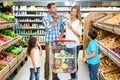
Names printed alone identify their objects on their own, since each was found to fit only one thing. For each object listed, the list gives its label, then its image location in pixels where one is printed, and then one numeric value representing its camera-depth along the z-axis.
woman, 5.51
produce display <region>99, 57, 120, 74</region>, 5.81
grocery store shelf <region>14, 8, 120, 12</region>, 12.86
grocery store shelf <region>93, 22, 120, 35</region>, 5.00
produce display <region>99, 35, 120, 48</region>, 6.04
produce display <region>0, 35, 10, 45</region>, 6.41
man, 5.62
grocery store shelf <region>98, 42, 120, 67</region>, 4.61
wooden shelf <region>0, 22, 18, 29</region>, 6.30
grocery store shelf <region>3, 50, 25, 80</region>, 5.64
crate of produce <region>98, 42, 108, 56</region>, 5.74
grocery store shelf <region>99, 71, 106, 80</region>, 5.40
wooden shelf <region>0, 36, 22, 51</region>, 5.83
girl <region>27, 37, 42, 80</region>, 5.32
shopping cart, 4.30
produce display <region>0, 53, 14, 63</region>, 6.49
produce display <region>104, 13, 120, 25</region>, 6.58
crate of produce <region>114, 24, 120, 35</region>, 4.87
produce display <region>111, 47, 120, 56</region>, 5.09
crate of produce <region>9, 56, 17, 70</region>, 6.23
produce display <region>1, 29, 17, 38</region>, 8.01
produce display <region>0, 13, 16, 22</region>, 7.50
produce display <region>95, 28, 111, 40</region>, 7.91
